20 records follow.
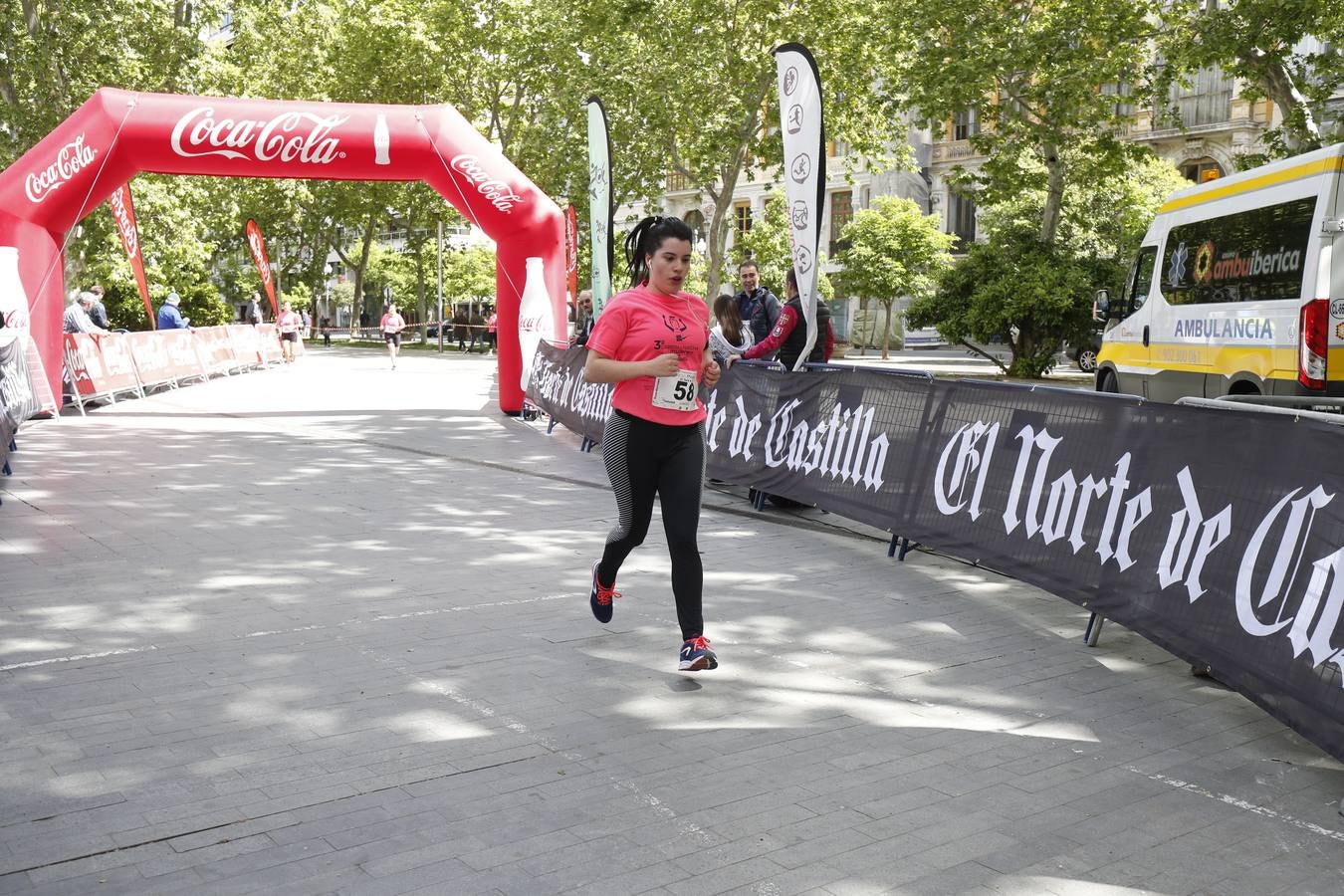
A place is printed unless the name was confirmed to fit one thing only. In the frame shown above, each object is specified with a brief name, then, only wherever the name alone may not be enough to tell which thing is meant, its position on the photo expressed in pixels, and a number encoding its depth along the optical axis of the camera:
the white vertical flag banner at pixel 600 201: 16.19
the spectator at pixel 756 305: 11.48
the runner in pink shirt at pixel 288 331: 34.91
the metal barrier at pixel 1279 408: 4.64
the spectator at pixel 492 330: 42.13
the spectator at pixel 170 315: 25.89
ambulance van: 11.38
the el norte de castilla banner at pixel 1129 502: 4.52
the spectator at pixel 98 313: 22.20
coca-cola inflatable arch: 15.80
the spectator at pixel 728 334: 11.42
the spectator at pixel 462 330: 47.86
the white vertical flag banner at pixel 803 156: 10.48
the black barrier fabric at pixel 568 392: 13.65
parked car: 28.67
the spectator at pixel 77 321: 19.70
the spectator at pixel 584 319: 17.00
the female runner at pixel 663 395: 5.37
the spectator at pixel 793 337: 10.12
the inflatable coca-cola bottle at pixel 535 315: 17.53
